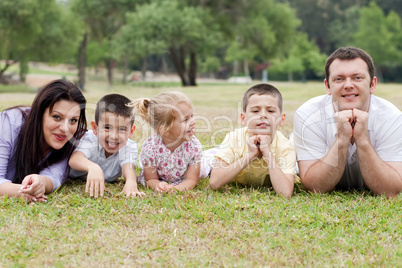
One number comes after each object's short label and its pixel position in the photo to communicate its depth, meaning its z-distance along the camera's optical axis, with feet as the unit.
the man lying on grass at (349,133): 13.43
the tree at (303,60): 175.63
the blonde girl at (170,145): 14.88
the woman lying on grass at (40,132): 14.28
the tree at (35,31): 100.12
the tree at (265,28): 113.09
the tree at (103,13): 115.75
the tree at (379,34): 163.22
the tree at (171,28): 100.94
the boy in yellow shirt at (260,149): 14.30
